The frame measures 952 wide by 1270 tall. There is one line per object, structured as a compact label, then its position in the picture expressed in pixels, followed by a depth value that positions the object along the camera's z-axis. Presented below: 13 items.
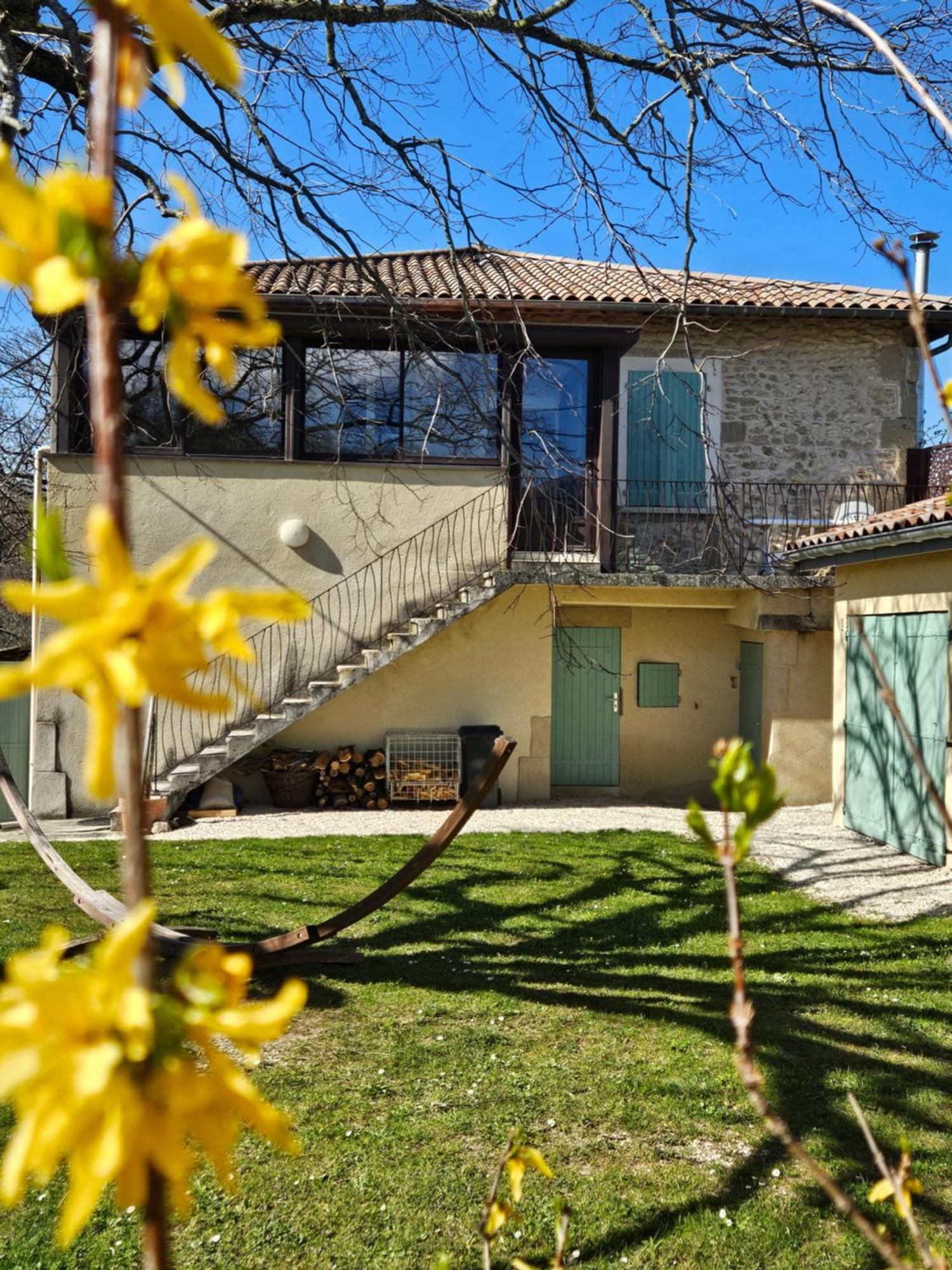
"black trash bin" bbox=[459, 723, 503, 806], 11.48
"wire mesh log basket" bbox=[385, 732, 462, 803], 11.48
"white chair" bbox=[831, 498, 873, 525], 12.25
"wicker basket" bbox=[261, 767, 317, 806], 11.34
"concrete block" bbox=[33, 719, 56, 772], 10.84
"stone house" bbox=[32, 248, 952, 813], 11.18
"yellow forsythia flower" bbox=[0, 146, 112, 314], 0.47
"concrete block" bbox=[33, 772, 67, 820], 10.76
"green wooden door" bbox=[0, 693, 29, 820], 11.18
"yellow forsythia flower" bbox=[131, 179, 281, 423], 0.51
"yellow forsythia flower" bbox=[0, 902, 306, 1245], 0.41
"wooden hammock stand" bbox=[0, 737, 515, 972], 4.78
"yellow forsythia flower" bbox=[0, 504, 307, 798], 0.42
